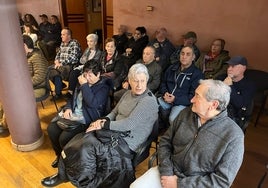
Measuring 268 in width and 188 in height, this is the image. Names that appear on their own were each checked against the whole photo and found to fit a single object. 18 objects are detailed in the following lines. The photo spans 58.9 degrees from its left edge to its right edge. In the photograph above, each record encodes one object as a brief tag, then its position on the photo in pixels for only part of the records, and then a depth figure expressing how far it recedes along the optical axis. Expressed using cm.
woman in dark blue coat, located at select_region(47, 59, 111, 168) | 223
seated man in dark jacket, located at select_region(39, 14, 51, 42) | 605
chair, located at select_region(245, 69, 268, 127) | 301
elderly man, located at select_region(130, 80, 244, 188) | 140
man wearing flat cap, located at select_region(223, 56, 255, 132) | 227
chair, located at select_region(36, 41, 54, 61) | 563
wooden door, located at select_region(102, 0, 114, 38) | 611
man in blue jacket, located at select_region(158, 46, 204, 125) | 253
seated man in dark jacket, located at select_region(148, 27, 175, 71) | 418
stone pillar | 217
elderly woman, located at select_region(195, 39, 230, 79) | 345
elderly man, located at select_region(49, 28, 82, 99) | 375
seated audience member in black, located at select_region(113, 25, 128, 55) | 488
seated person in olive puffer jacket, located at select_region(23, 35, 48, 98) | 296
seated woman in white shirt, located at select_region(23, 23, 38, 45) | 524
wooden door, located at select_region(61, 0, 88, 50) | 655
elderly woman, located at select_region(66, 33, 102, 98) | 355
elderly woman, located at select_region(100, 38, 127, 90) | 334
